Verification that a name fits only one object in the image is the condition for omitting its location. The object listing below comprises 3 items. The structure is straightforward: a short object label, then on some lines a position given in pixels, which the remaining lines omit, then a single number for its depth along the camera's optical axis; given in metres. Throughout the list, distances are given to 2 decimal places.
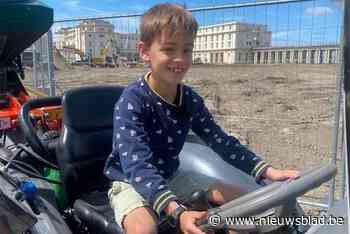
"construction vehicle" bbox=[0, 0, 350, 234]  1.08
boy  1.42
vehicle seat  1.81
